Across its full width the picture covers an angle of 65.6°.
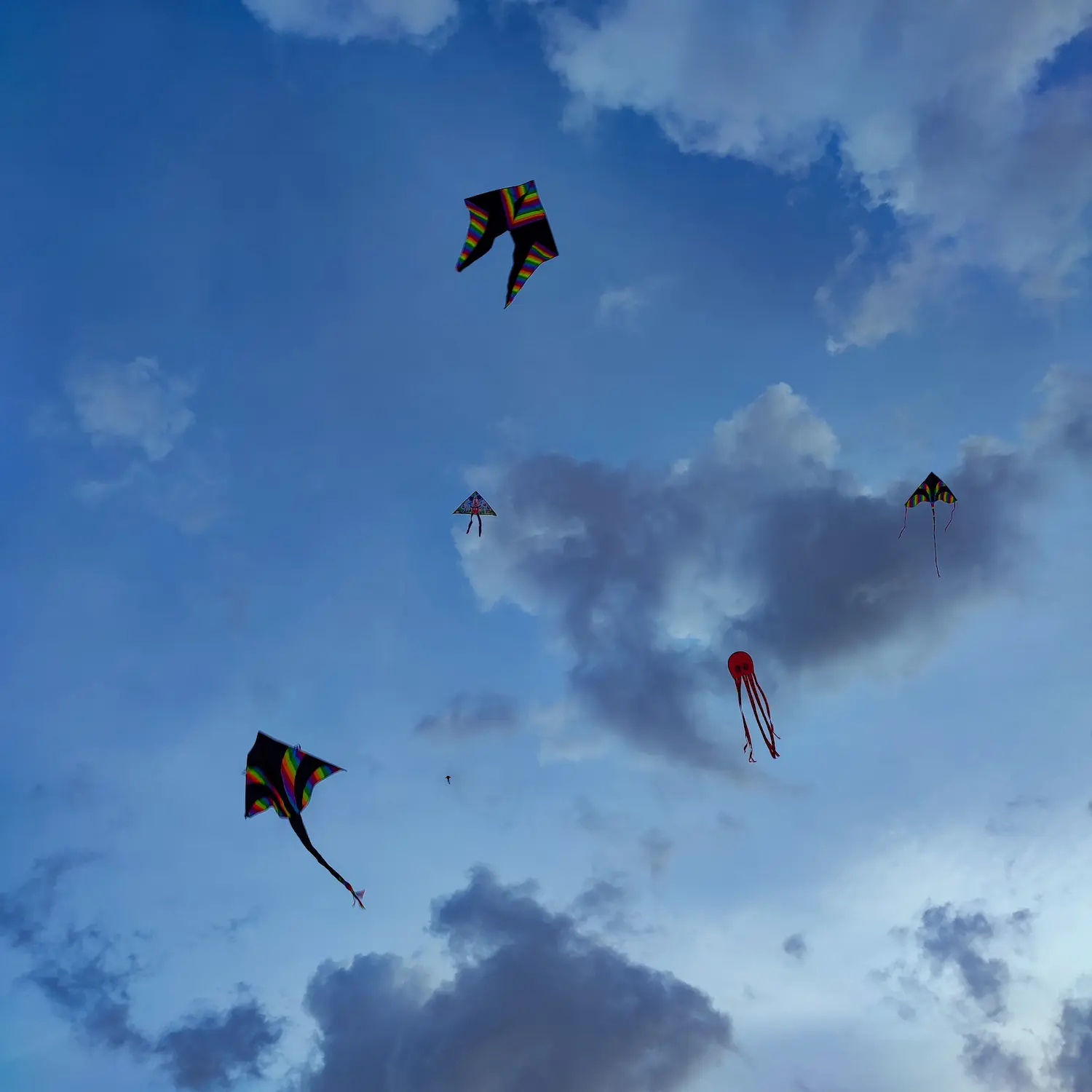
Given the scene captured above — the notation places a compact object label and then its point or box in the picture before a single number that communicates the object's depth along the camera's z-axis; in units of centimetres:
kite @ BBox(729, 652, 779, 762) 5144
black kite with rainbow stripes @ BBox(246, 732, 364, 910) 4731
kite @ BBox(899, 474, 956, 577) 6731
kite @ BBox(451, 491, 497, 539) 7694
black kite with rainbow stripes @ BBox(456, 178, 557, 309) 4516
